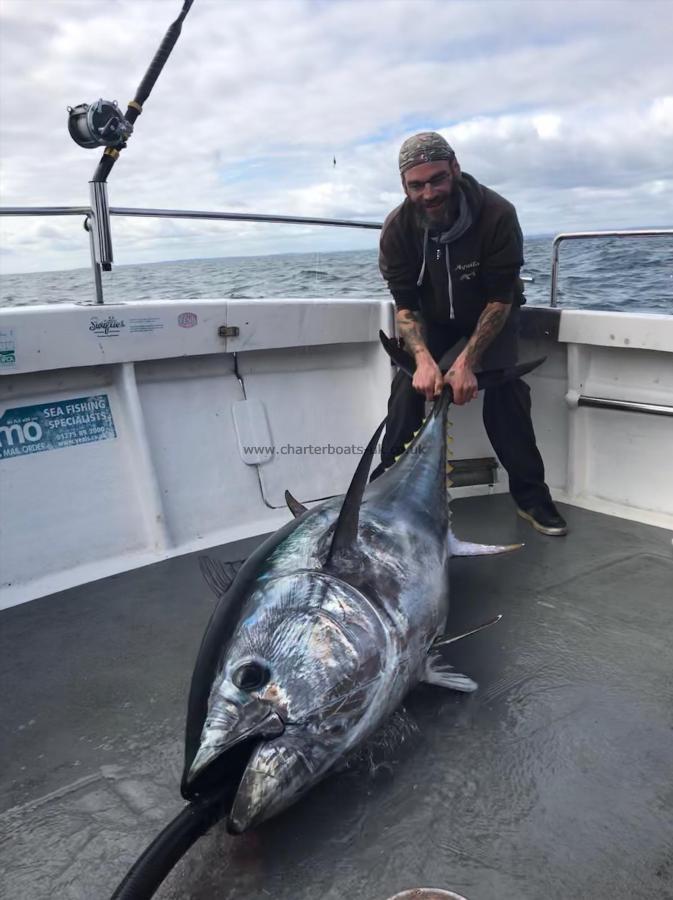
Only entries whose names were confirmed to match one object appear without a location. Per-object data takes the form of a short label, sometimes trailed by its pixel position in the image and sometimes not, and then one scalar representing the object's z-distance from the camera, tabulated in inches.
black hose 45.4
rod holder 111.2
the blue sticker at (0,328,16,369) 102.3
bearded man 104.7
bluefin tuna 50.7
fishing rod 104.8
